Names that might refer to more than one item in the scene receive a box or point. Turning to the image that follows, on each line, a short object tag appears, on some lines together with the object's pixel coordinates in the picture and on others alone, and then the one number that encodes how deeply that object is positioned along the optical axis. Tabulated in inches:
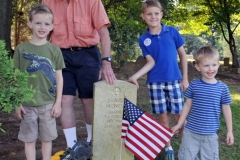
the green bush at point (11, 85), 105.0
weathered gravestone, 152.0
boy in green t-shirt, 136.3
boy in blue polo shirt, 161.9
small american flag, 146.1
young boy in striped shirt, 129.3
